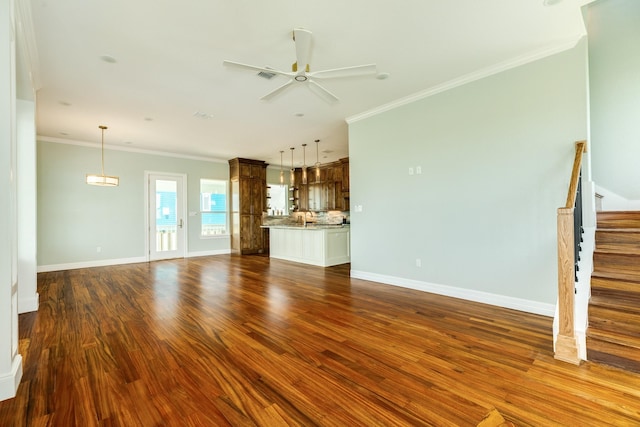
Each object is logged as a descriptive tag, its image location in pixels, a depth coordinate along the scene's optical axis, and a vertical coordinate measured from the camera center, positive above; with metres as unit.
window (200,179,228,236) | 8.48 +0.23
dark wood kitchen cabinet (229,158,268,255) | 8.64 +0.31
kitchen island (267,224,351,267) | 6.52 -0.76
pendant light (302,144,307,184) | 7.34 +1.72
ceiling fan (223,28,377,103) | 2.58 +1.41
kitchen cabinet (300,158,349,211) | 8.73 +0.79
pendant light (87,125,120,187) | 5.34 +0.70
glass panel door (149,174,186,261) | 7.49 -0.05
